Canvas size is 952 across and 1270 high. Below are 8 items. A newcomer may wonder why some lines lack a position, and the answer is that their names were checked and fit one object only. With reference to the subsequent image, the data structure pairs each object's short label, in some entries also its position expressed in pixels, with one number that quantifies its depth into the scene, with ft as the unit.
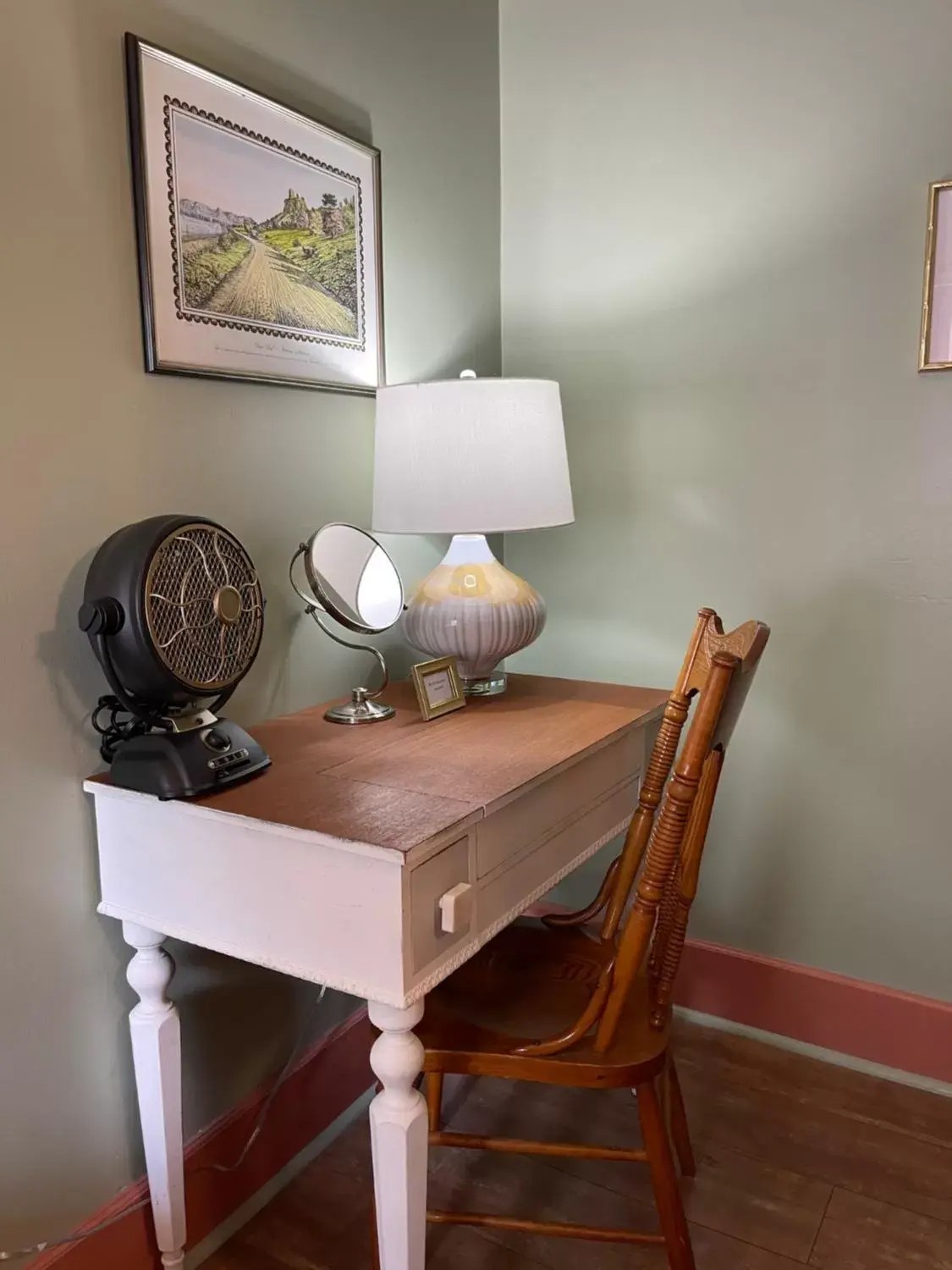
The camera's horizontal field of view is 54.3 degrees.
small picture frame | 4.94
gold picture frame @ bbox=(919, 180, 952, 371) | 5.39
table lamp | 4.97
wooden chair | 3.77
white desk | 3.40
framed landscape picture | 4.22
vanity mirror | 4.85
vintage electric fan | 3.60
